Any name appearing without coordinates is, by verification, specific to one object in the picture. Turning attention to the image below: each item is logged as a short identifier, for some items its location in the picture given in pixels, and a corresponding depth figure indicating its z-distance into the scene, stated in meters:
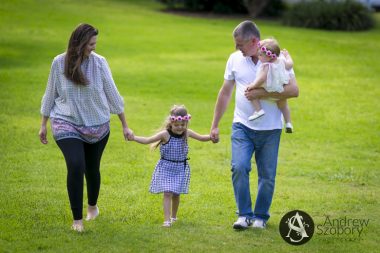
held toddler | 15.16
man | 15.40
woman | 14.97
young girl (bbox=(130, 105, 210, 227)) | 15.95
